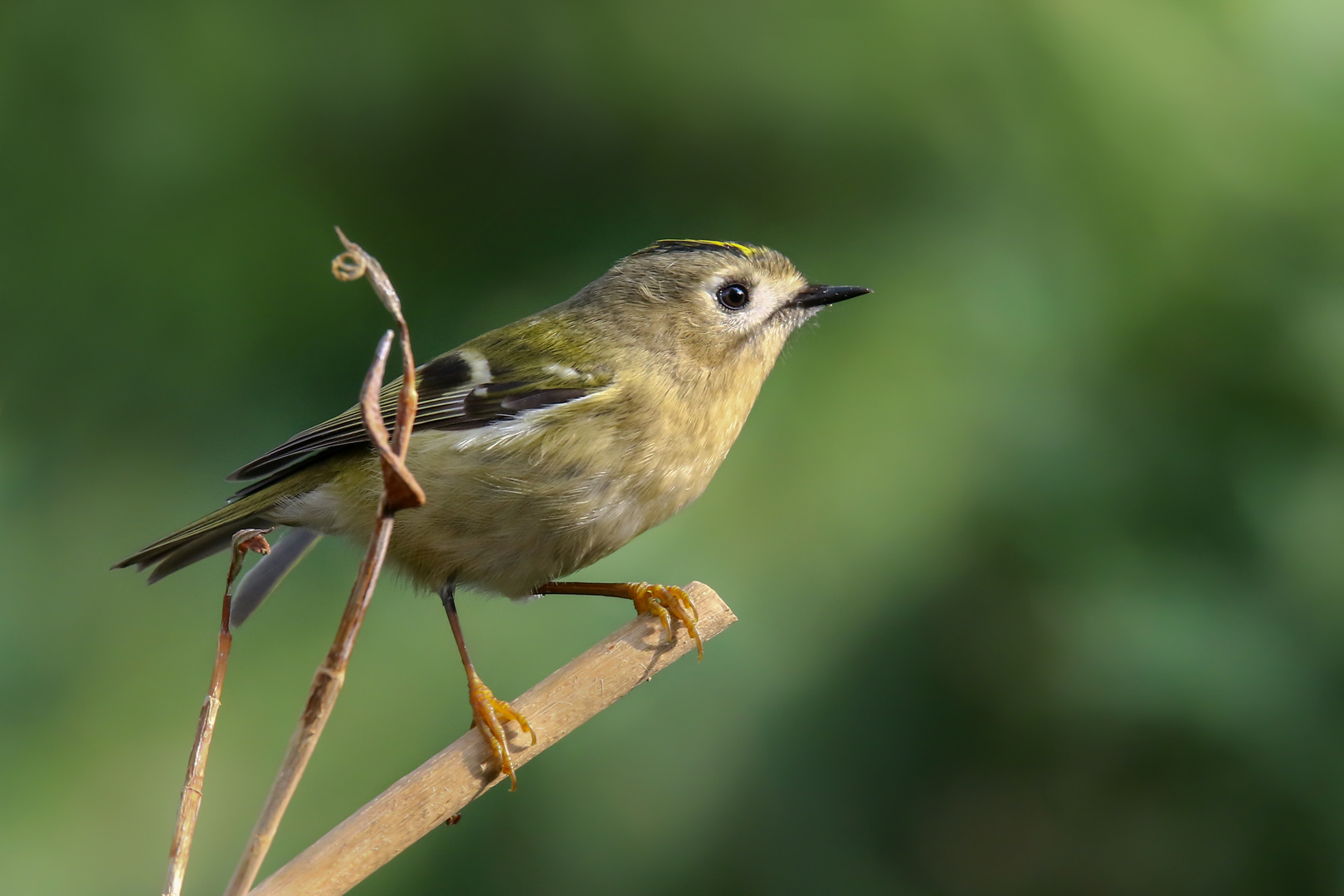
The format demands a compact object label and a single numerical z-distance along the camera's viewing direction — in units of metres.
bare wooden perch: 2.43
